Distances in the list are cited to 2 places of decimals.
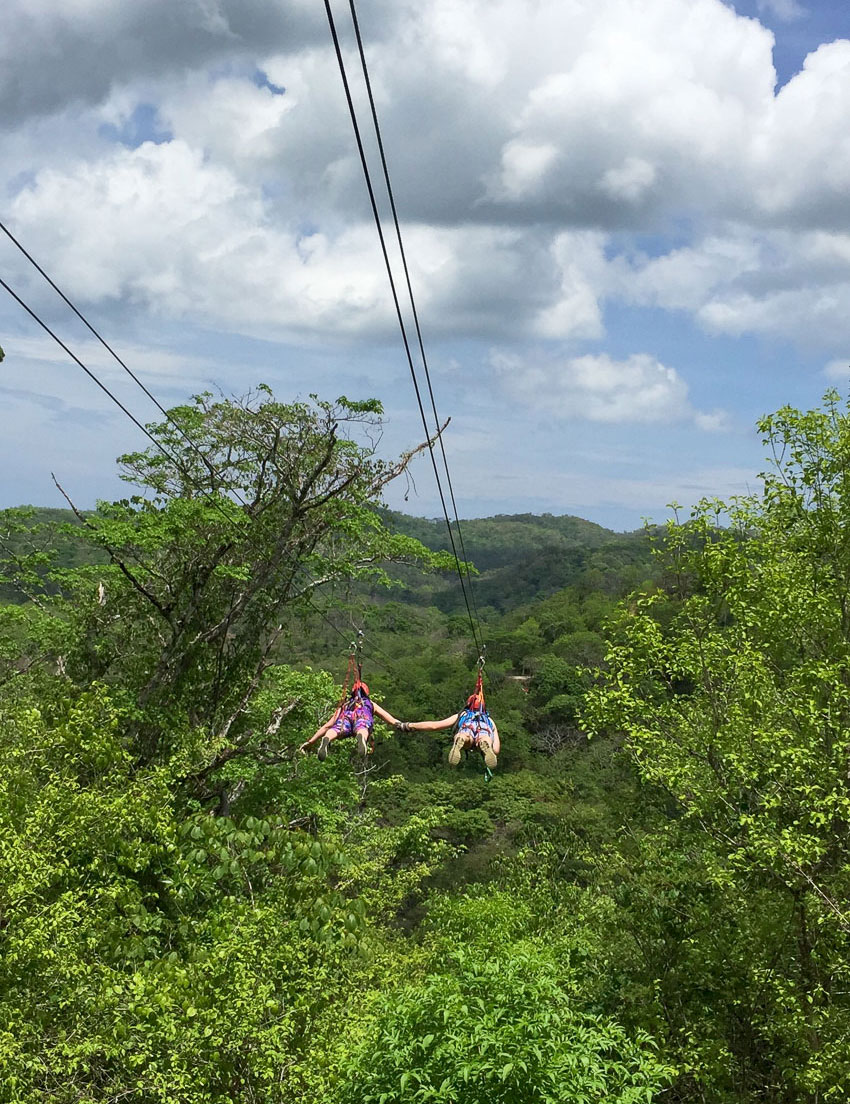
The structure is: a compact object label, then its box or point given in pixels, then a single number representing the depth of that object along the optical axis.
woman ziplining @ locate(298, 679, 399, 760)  11.74
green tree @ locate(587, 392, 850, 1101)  7.58
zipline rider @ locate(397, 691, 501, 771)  11.59
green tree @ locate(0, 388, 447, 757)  13.73
